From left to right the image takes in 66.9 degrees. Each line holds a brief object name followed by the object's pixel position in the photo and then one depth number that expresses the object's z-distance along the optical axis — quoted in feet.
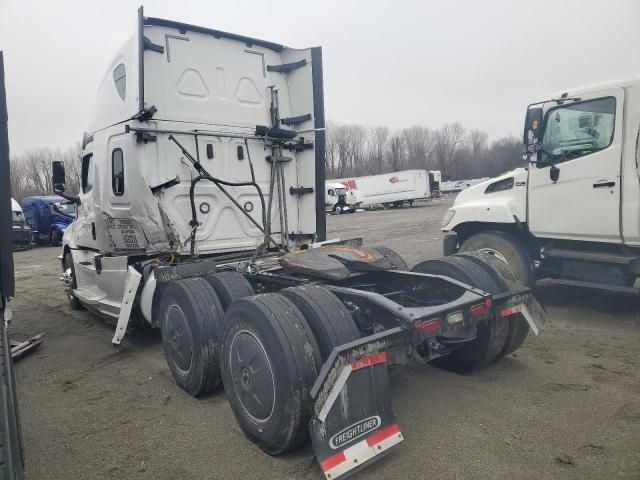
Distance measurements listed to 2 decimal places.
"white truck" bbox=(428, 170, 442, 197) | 136.46
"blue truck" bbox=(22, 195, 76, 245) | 74.13
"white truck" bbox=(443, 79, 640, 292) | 18.89
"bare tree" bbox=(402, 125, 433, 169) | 295.69
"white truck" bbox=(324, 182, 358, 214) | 118.62
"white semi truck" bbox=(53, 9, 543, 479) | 10.01
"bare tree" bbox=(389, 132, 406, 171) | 288.92
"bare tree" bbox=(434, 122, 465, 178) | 295.44
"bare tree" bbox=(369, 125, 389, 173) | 279.01
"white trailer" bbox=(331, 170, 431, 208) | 125.90
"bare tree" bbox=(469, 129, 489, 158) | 317.63
